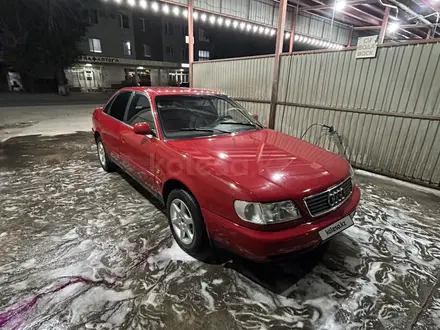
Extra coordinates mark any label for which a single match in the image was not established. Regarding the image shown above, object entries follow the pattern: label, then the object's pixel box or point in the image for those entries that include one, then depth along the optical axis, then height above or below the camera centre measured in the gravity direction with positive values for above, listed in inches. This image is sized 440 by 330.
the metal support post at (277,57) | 230.4 +28.3
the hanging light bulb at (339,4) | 340.8 +118.3
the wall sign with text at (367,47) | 170.1 +29.5
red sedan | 65.8 -26.9
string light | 330.3 +101.4
